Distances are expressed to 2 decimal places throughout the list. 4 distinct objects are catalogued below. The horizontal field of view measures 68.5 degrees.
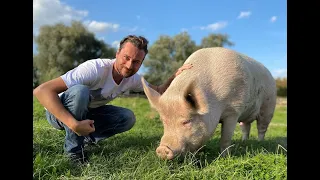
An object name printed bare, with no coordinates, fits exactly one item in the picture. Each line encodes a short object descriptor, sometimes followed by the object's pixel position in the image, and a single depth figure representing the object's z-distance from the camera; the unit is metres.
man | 2.32
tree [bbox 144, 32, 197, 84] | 13.06
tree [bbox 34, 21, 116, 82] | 14.36
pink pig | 2.63
